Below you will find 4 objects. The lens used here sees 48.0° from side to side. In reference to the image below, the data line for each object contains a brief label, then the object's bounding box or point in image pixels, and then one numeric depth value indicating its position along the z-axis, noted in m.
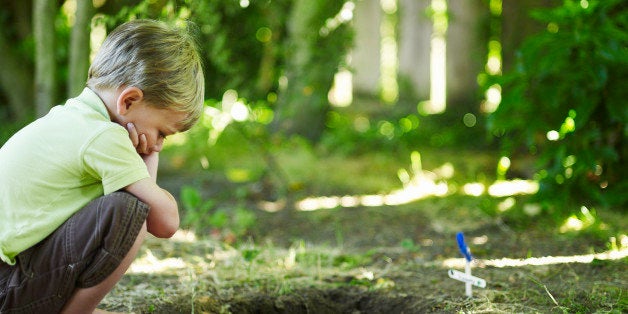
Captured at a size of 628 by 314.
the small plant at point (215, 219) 3.94
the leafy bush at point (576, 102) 3.61
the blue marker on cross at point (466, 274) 2.42
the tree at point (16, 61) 5.28
